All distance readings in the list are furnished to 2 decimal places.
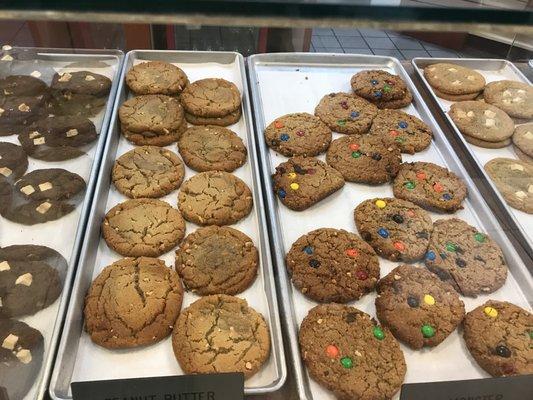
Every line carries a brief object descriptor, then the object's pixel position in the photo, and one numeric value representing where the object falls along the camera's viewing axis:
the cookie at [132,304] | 0.39
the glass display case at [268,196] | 0.37
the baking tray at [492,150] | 0.51
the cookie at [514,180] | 0.54
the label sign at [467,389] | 0.31
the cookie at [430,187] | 0.54
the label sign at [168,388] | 0.30
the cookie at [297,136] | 0.59
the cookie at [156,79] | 0.63
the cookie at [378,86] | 0.67
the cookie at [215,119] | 0.62
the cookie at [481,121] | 0.63
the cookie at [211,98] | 0.61
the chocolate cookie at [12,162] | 0.52
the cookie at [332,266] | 0.44
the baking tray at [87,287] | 0.38
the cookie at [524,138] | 0.61
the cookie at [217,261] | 0.44
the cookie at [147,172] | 0.52
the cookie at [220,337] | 0.37
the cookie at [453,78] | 0.69
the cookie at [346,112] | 0.64
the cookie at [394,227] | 0.49
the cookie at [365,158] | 0.57
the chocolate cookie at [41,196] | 0.48
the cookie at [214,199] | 0.50
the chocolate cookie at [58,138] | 0.55
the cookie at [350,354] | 0.37
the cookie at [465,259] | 0.46
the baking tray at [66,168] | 0.39
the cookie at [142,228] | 0.47
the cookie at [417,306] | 0.41
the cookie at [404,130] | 0.62
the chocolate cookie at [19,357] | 0.35
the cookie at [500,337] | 0.39
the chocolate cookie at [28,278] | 0.40
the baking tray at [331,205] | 0.41
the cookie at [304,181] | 0.53
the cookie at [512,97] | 0.66
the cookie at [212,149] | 0.56
